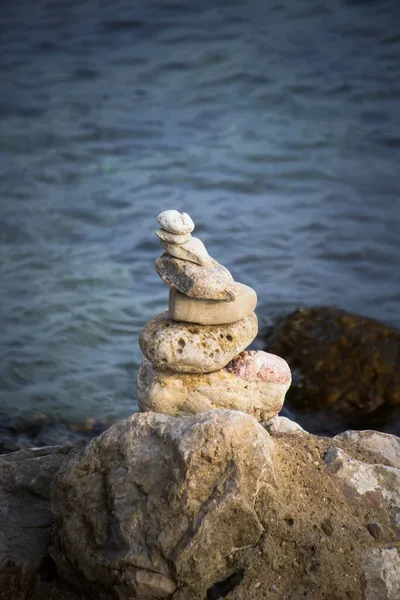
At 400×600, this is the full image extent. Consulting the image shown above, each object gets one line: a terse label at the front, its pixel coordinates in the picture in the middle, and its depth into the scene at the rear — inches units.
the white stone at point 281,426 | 450.9
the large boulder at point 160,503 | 356.2
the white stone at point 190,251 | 424.5
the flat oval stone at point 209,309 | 429.7
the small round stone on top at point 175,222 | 418.0
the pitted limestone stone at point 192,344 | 427.5
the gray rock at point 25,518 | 392.8
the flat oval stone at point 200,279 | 418.6
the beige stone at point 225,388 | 438.9
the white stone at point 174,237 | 421.7
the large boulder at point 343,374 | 698.8
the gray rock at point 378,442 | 452.4
